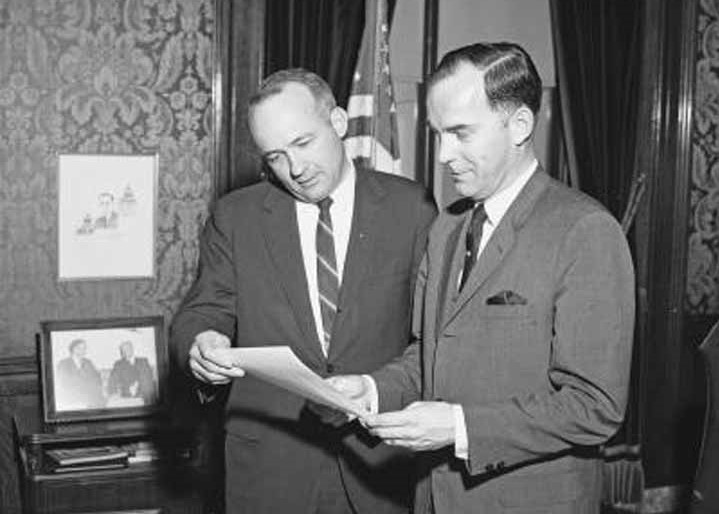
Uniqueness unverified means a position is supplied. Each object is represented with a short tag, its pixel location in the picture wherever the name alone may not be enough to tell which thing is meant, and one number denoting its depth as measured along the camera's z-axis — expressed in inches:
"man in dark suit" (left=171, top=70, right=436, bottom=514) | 101.5
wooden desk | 131.8
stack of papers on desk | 132.4
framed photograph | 141.9
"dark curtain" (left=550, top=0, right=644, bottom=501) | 178.5
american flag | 150.9
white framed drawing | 147.3
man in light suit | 73.6
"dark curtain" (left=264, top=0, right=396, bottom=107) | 153.0
